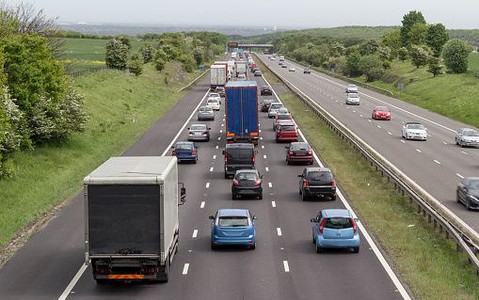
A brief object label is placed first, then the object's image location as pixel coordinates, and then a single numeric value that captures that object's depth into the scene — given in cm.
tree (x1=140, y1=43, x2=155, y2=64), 16388
